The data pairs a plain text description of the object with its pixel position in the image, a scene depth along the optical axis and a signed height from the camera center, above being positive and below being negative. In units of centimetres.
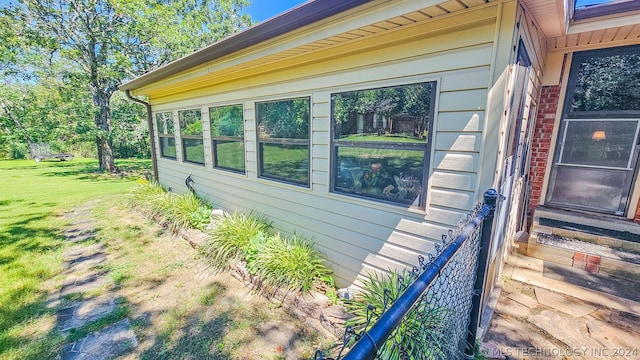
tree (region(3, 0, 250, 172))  940 +371
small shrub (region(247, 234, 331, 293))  311 -158
